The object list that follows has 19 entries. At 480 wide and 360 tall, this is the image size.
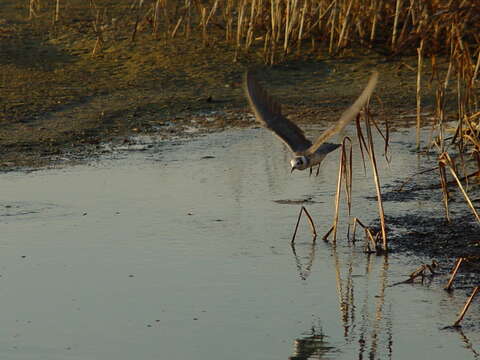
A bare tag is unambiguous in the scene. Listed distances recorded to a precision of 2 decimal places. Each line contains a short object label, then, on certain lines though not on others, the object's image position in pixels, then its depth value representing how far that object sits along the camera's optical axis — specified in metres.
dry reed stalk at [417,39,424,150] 13.06
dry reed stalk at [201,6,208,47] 19.91
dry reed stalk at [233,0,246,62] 19.25
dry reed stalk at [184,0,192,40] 19.21
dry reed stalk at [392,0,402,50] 18.72
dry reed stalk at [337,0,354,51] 18.42
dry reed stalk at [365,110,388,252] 10.11
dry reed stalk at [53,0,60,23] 22.27
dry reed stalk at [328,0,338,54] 19.09
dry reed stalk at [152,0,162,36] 18.84
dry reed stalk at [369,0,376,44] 19.37
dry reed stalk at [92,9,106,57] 20.44
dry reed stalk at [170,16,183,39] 19.95
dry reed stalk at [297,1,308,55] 18.93
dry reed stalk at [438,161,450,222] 10.85
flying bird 11.46
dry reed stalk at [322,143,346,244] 10.30
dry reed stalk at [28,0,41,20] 21.69
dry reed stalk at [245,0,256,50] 19.65
